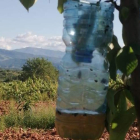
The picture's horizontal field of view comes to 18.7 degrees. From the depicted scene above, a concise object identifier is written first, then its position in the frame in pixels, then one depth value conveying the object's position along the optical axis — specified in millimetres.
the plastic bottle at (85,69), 750
